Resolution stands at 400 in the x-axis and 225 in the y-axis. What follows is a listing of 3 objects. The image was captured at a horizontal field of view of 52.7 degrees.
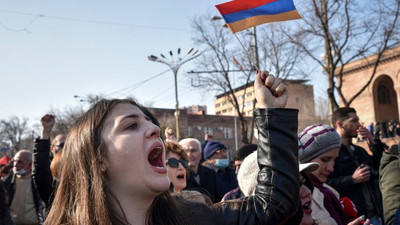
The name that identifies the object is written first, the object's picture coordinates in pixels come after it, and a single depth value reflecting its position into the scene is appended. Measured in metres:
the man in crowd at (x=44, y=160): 3.83
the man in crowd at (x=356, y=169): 4.74
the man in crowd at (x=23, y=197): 5.89
